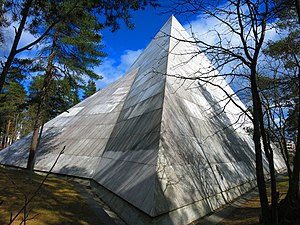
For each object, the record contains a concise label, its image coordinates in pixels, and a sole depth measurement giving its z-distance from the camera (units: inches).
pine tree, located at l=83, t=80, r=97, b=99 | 1918.6
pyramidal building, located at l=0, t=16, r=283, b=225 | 196.9
